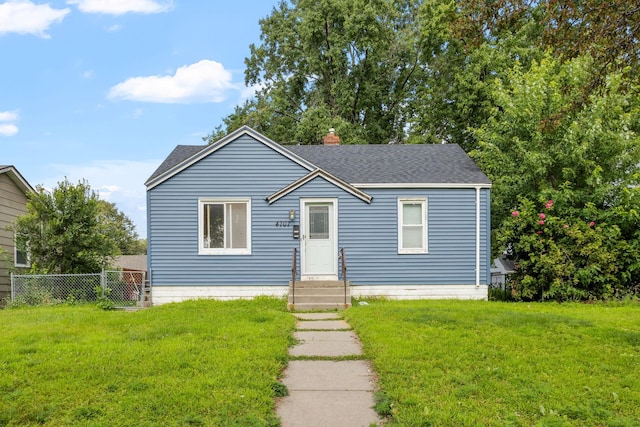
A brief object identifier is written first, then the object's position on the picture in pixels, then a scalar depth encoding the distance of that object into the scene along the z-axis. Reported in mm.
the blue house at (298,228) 13695
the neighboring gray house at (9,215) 16141
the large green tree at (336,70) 26391
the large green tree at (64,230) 14680
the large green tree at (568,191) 13445
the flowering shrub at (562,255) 13297
